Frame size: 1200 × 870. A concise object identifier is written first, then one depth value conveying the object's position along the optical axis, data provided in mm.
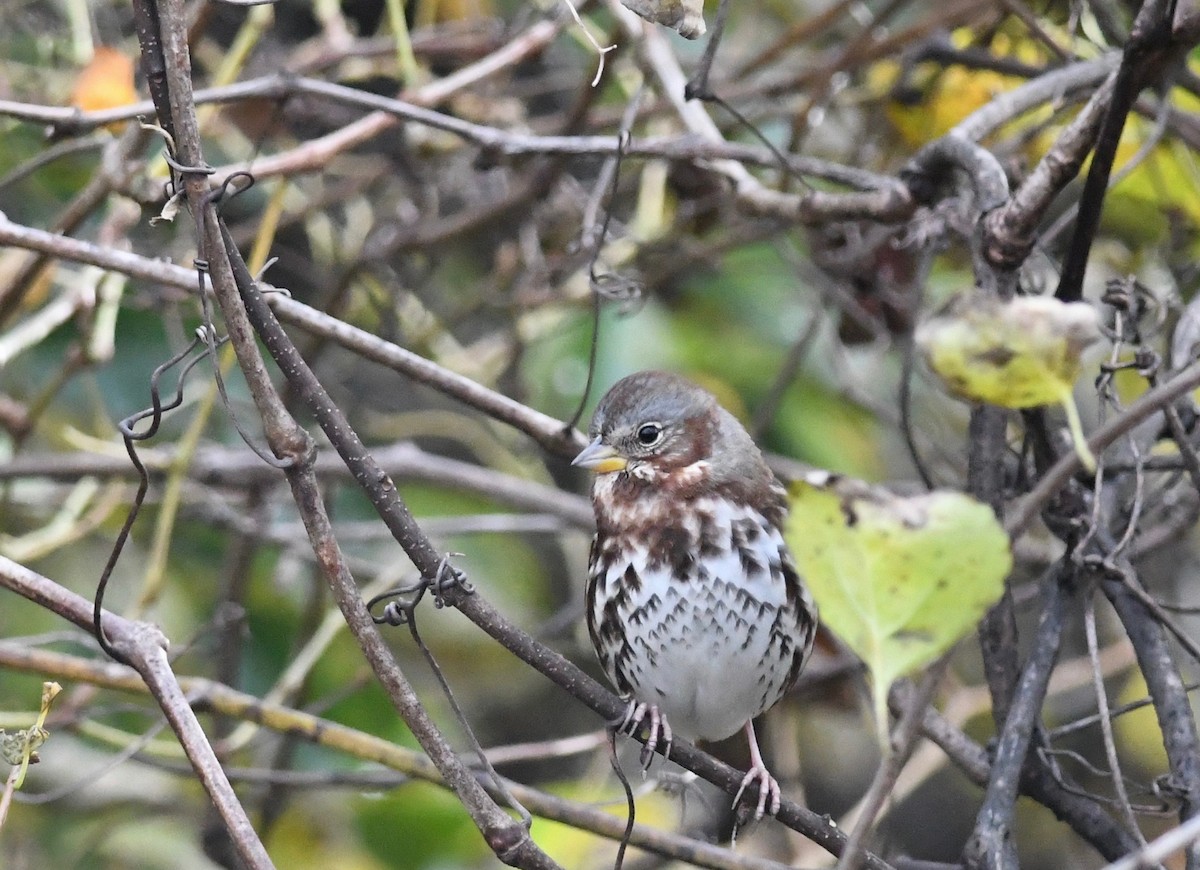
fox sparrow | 4704
